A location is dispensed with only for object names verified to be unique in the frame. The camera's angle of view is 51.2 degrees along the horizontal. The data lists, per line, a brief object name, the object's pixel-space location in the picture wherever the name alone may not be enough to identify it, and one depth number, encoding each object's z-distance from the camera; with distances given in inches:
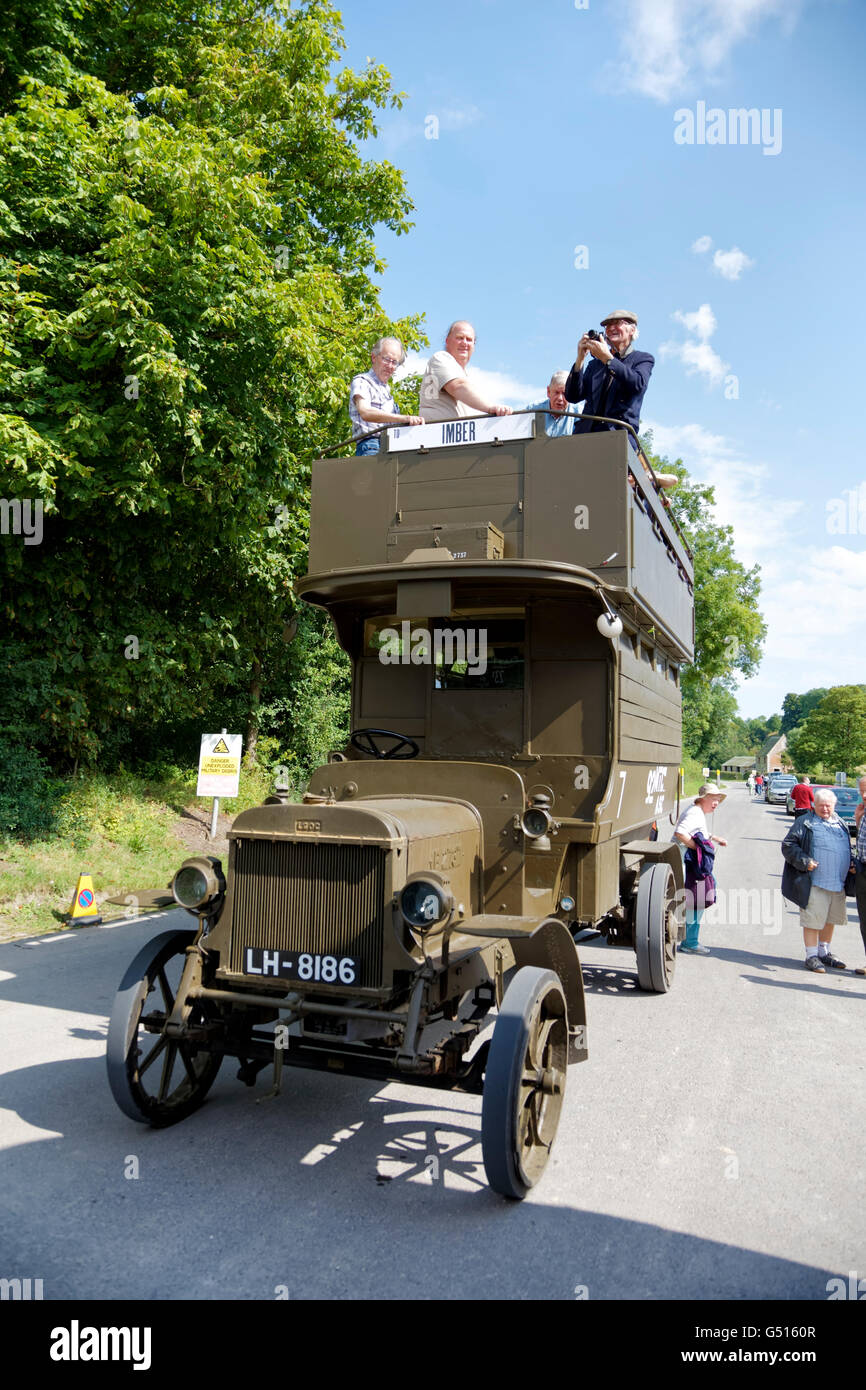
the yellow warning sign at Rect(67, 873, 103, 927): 359.9
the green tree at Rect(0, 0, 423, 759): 400.2
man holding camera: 278.1
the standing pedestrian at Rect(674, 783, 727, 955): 357.1
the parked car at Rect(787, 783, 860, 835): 1045.6
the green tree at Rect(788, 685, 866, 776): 2679.6
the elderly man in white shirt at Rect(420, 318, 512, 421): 264.4
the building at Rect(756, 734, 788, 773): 4953.3
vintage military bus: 159.9
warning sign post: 461.4
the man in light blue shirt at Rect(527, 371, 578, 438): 260.2
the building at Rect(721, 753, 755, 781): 5610.2
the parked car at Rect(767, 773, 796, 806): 1868.8
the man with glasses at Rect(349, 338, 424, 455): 278.7
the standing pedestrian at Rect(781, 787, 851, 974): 335.6
